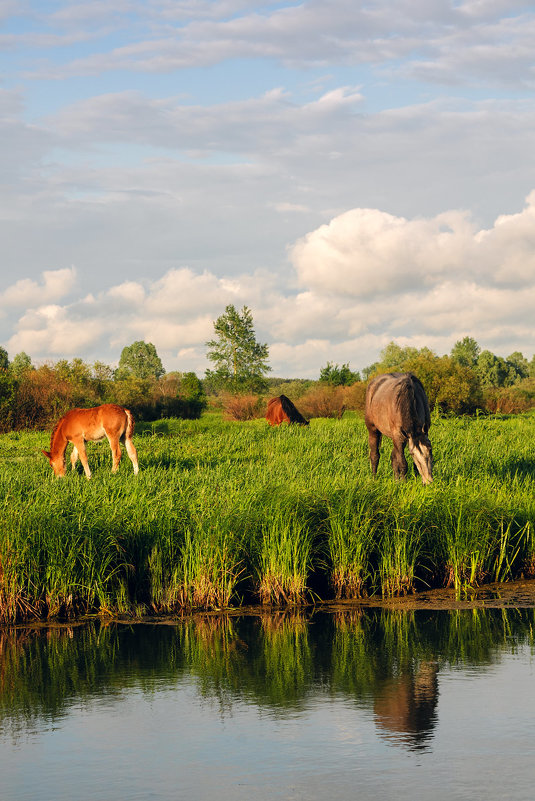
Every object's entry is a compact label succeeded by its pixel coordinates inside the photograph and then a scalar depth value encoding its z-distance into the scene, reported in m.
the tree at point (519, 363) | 133.25
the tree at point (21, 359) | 109.12
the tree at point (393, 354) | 99.66
